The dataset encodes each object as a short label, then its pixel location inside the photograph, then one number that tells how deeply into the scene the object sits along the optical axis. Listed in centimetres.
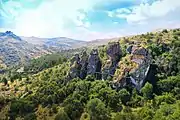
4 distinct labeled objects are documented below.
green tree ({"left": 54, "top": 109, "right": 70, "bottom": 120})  5444
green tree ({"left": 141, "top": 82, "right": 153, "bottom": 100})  5884
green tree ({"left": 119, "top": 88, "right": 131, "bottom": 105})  6046
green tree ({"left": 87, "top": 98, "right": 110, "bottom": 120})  5259
